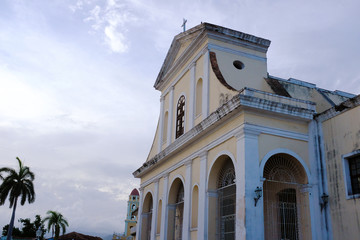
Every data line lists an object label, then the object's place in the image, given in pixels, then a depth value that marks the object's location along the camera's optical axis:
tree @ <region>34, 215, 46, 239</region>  43.81
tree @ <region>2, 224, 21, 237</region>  43.20
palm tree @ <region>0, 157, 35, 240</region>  30.97
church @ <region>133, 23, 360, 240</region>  11.50
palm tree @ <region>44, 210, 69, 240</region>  41.78
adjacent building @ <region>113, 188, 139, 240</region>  59.94
